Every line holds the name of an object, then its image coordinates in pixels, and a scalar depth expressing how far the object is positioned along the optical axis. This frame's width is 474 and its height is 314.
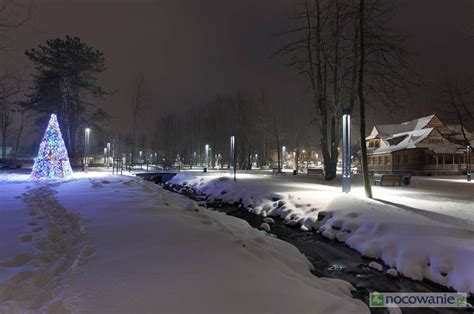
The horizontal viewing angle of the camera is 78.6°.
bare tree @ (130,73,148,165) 43.44
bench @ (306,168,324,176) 33.93
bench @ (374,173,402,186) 20.81
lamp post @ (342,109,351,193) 15.80
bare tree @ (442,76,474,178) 18.74
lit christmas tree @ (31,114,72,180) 20.89
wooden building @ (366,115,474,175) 39.69
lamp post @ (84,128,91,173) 32.92
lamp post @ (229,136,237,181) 52.38
